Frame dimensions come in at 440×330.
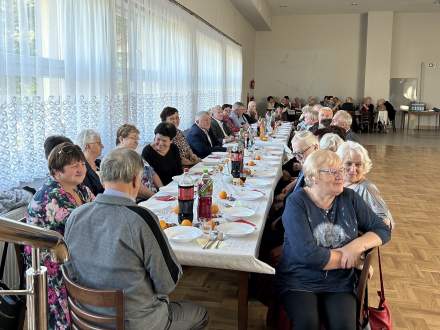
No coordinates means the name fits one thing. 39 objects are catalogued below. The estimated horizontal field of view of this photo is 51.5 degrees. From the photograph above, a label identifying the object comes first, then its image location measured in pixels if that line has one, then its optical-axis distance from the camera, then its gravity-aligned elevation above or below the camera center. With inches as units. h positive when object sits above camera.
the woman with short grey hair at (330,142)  141.8 -13.4
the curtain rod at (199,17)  268.0 +56.4
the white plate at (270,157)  205.9 -26.7
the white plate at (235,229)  96.9 -28.4
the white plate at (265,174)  162.7 -27.4
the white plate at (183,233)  93.6 -28.5
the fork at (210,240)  90.8 -29.1
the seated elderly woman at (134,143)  153.9 -15.9
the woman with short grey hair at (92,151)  130.6 -16.1
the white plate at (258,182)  146.8 -27.4
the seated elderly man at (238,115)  365.8 -13.8
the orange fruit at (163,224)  101.6 -28.3
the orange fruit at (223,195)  127.2 -26.9
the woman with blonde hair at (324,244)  90.5 -29.2
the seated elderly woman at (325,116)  231.3 -8.8
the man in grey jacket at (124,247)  71.3 -23.6
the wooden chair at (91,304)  68.0 -32.0
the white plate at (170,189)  136.6 -28.0
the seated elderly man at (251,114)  406.1 -14.8
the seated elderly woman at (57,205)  88.0 -21.4
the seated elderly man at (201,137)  242.1 -21.3
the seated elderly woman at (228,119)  342.1 -16.0
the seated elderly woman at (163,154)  173.3 -21.8
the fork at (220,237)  94.3 -28.8
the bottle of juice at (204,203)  107.0 -24.6
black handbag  79.4 -38.2
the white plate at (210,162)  191.8 -27.5
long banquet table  87.7 -29.4
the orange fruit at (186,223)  102.2 -27.9
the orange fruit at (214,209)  112.3 -27.3
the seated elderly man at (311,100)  655.3 -1.8
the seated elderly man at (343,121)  212.1 -10.1
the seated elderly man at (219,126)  301.9 -19.1
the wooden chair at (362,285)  86.0 -35.7
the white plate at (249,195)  128.1 -27.5
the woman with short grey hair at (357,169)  111.1 -17.4
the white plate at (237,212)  110.3 -28.1
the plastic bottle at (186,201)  105.2 -23.8
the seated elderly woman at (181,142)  213.3 -20.9
